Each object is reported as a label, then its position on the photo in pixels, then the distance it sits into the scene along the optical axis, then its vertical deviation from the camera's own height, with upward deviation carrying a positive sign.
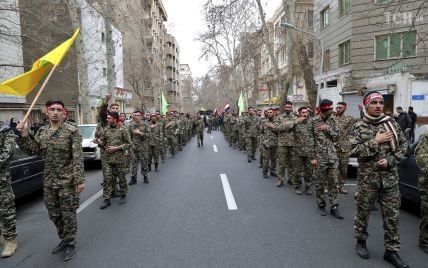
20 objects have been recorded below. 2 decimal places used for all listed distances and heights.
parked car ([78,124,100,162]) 12.64 -1.38
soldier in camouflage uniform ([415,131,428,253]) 4.76 -1.01
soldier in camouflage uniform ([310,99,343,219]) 6.43 -0.86
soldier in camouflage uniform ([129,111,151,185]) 9.83 -0.97
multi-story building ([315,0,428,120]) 17.39 +3.00
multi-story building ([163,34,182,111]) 84.04 +9.92
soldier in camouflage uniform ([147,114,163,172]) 11.89 -0.98
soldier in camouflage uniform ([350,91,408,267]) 4.34 -0.72
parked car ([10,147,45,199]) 6.99 -1.25
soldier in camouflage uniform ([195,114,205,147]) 21.51 -1.11
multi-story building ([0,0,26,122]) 21.28 +2.41
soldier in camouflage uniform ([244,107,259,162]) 13.92 -0.99
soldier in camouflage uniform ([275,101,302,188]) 8.74 -0.75
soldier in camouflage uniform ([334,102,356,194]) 7.93 -0.69
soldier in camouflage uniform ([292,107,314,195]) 7.99 -0.94
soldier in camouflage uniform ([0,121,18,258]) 5.00 -1.17
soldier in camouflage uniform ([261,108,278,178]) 10.19 -1.00
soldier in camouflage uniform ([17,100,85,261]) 4.90 -0.80
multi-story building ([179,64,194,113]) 112.85 +5.22
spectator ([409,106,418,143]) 15.57 -0.43
